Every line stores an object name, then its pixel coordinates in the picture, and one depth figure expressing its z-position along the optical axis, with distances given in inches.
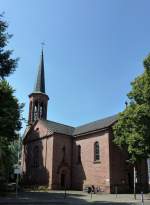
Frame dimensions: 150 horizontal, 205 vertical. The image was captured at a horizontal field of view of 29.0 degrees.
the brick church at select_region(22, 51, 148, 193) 1595.7
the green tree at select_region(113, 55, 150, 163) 1200.2
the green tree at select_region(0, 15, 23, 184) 853.2
